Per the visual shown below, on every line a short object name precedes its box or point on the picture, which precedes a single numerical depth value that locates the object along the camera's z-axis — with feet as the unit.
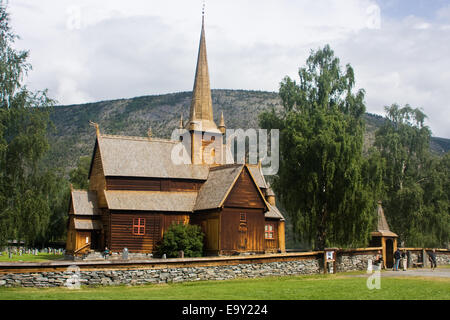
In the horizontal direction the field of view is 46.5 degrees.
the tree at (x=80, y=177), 234.79
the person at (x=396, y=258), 118.21
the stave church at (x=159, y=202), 140.26
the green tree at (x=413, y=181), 174.70
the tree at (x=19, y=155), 106.01
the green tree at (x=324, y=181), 128.98
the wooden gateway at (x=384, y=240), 137.18
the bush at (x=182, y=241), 136.56
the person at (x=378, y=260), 122.58
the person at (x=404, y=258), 122.31
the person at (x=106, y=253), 136.26
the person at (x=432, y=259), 129.39
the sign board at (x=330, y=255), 112.06
